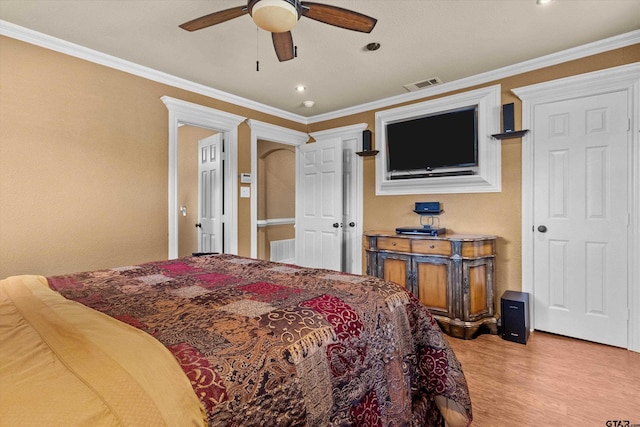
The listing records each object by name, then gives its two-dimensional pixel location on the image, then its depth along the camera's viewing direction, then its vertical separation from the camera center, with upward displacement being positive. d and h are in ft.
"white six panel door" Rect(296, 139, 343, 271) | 14.34 +0.39
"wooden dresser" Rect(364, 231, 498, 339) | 9.78 -1.95
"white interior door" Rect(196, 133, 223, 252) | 13.42 +0.81
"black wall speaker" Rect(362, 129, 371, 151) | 13.85 +3.13
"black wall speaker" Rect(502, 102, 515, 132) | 10.36 +3.06
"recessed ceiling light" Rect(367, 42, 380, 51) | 8.88 +4.63
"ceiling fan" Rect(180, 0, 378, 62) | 5.31 +3.58
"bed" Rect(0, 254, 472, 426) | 2.19 -1.17
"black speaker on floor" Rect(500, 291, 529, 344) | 9.16 -2.99
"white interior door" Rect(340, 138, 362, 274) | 14.55 +0.11
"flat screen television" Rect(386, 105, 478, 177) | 11.25 +2.65
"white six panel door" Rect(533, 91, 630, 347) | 8.86 -0.11
